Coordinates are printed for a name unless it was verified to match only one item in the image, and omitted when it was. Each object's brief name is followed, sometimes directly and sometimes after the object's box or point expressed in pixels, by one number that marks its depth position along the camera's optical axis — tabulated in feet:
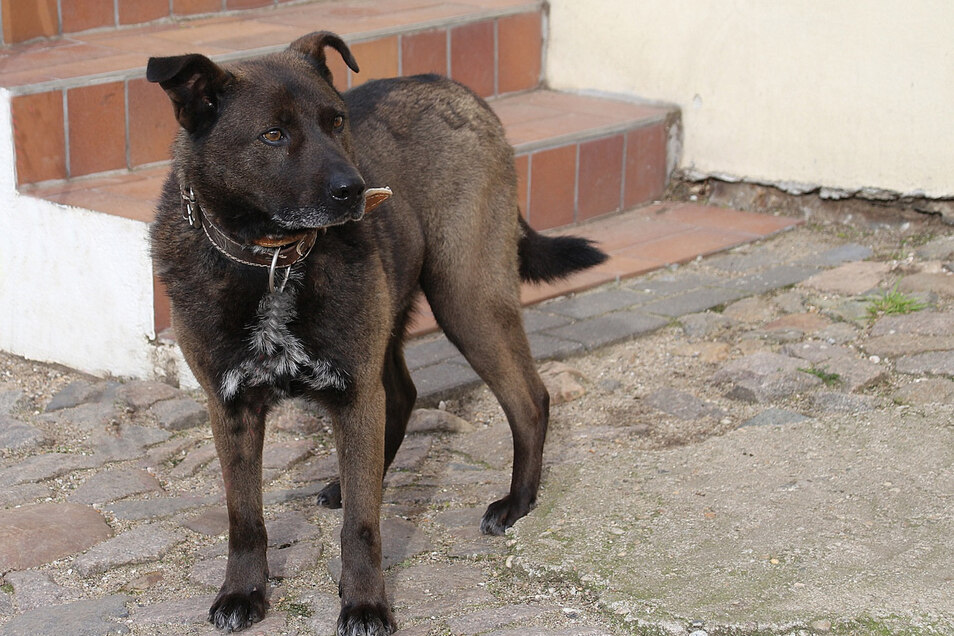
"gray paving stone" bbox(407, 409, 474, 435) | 13.87
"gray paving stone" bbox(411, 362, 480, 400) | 14.60
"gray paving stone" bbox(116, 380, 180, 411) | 14.37
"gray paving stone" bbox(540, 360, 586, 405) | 14.46
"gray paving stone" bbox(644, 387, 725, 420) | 13.84
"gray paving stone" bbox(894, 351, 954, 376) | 14.16
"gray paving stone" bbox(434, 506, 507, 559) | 10.97
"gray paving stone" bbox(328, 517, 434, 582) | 10.82
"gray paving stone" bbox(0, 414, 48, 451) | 13.37
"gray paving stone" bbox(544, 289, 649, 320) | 17.02
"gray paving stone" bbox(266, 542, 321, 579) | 10.68
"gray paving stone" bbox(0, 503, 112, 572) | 10.89
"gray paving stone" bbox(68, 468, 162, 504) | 12.23
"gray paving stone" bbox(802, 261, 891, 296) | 17.19
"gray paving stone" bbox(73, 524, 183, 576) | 10.78
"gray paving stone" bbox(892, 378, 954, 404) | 13.44
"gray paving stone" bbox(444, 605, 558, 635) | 9.48
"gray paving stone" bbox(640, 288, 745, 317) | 16.91
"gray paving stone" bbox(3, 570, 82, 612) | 10.18
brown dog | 9.21
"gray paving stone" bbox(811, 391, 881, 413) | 13.43
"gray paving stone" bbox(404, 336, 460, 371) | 15.43
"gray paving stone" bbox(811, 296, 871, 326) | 16.08
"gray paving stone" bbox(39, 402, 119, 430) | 13.98
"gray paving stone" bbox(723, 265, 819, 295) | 17.61
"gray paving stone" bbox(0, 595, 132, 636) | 9.64
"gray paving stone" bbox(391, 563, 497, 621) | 9.91
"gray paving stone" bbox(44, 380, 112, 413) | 14.60
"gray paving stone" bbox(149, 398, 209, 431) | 13.94
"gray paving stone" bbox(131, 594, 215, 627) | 9.85
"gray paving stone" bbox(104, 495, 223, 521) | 11.87
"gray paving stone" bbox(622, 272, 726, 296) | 17.78
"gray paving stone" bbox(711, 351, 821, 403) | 14.08
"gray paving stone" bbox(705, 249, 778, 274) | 18.56
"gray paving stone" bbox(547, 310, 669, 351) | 16.01
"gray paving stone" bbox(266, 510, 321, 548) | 11.35
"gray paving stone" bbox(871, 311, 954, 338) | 15.30
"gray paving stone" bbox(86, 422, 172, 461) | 13.32
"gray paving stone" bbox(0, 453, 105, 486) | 12.58
